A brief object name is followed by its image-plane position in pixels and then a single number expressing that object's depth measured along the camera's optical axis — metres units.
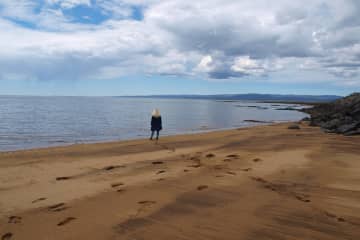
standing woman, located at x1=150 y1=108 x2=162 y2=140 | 18.38
